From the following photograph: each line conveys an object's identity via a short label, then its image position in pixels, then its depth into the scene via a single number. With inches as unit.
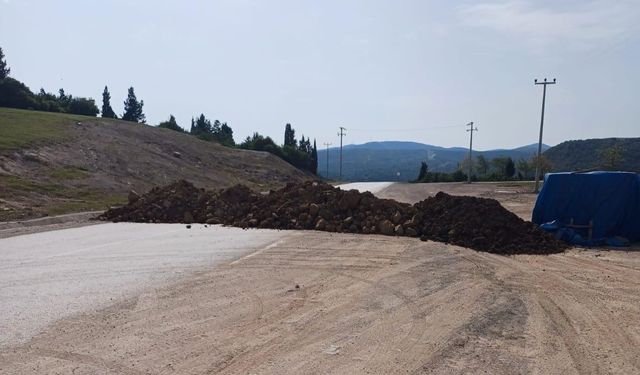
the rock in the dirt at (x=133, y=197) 852.9
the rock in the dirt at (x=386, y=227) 603.2
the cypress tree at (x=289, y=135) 4109.5
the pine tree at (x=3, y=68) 3025.1
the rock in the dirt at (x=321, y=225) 648.6
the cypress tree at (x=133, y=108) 3722.2
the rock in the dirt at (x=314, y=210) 682.8
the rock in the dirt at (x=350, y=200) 673.0
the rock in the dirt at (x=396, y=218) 616.1
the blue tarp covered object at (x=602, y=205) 560.4
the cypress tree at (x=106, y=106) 3552.7
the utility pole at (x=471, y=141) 2781.7
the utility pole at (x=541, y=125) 1822.6
